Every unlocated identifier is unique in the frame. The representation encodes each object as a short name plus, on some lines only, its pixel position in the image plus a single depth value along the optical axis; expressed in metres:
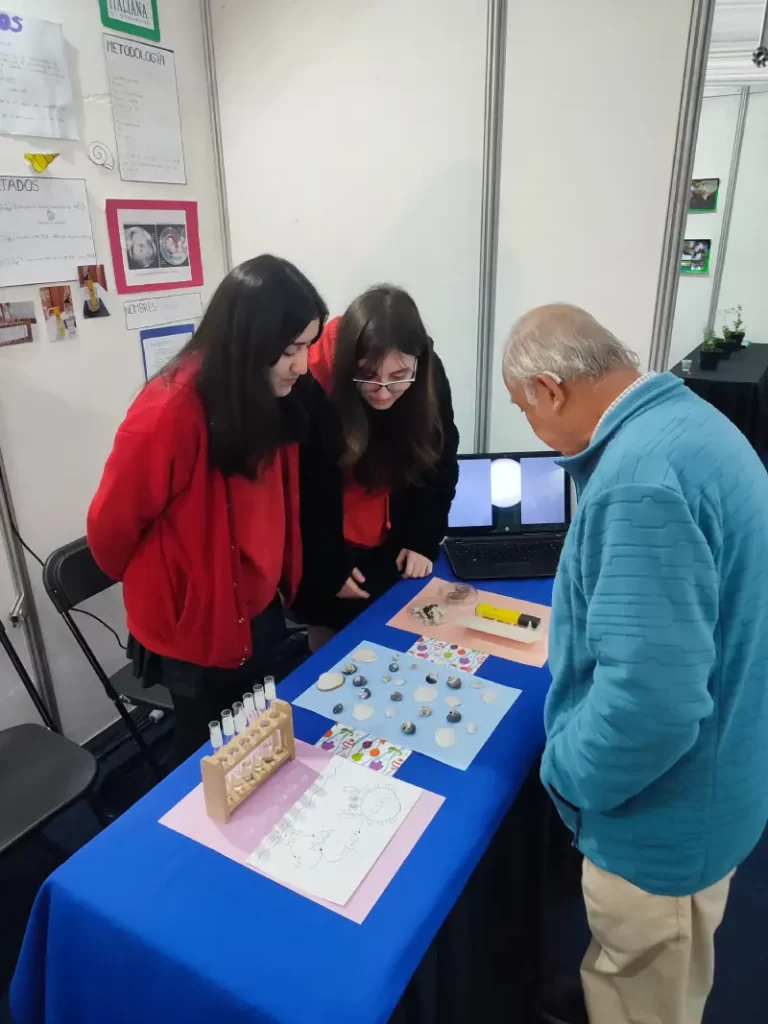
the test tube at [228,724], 1.06
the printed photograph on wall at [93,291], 2.00
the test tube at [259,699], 1.10
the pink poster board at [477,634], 1.45
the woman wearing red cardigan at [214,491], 1.20
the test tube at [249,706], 1.08
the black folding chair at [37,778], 1.45
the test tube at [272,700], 1.11
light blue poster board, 1.18
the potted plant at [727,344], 4.74
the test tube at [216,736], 1.02
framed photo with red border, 2.09
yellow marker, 1.52
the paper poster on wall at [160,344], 2.25
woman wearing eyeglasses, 1.44
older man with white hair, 0.76
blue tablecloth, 0.80
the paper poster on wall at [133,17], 1.92
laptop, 1.96
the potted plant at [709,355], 4.49
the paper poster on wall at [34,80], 1.69
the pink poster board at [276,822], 0.92
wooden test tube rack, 1.00
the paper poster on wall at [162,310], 2.18
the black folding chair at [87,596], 1.81
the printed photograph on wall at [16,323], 1.81
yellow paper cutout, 1.79
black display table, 4.19
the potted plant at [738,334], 4.83
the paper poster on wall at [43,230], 1.77
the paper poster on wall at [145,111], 1.99
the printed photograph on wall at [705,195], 5.25
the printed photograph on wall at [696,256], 5.40
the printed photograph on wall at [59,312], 1.91
